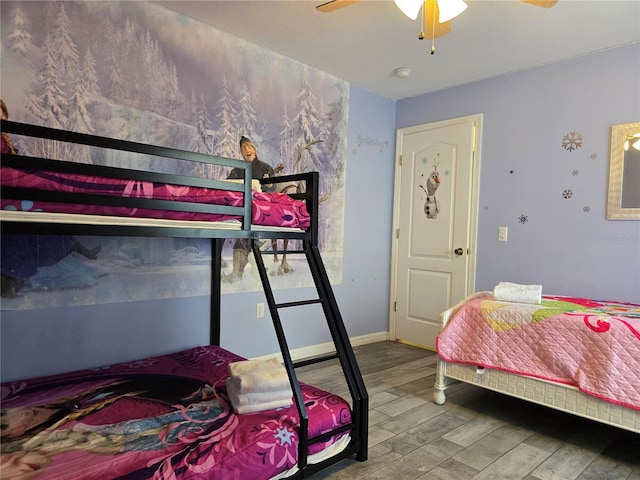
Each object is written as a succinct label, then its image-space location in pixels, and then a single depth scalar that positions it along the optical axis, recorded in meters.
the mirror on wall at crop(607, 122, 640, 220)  2.79
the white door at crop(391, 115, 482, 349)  3.65
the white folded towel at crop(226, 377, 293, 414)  1.81
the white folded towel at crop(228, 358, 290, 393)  1.82
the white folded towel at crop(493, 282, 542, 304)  2.49
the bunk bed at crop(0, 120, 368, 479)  1.37
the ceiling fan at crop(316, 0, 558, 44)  1.80
